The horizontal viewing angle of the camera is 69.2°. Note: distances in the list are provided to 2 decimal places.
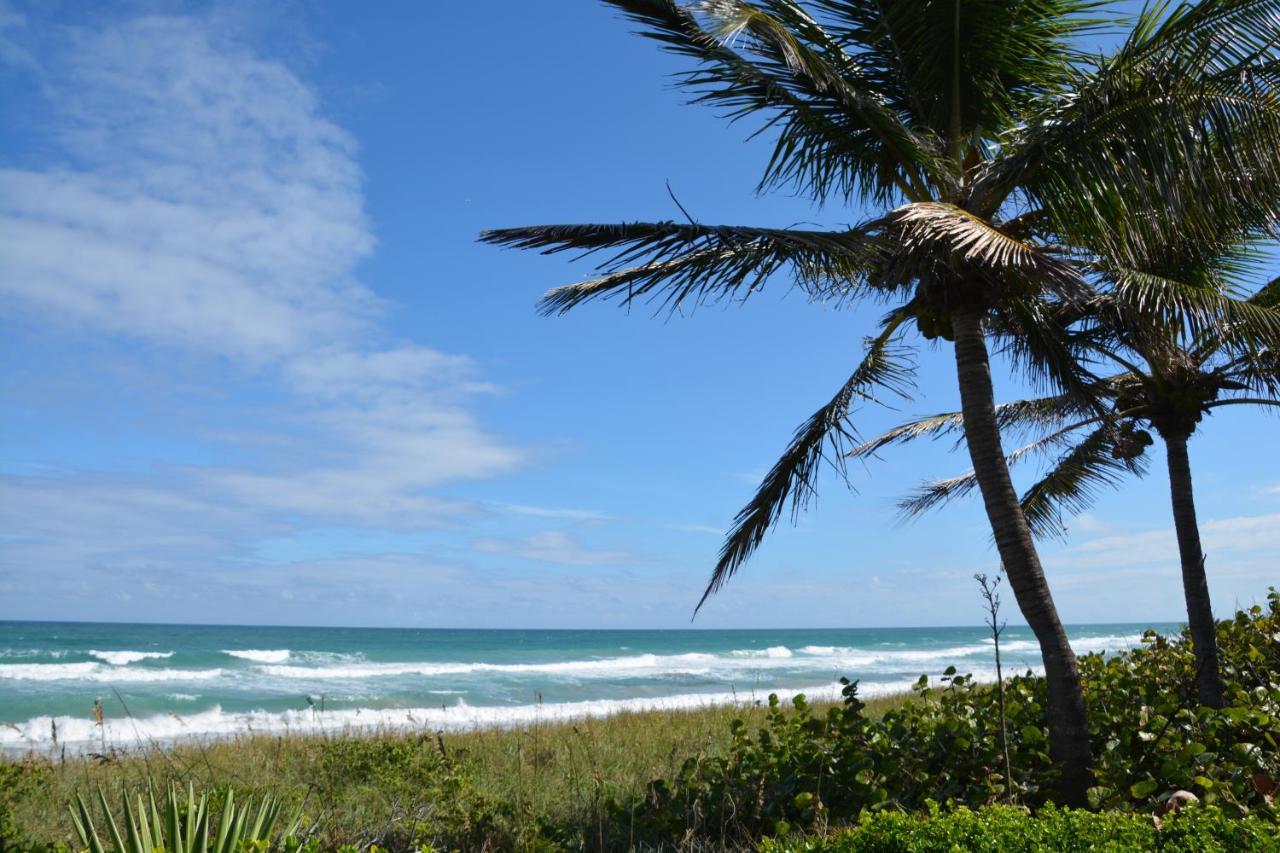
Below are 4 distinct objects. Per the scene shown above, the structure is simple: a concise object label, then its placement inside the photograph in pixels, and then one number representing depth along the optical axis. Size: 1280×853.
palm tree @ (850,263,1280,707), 6.73
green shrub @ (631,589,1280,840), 5.53
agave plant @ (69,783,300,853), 3.34
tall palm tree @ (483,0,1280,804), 5.82
